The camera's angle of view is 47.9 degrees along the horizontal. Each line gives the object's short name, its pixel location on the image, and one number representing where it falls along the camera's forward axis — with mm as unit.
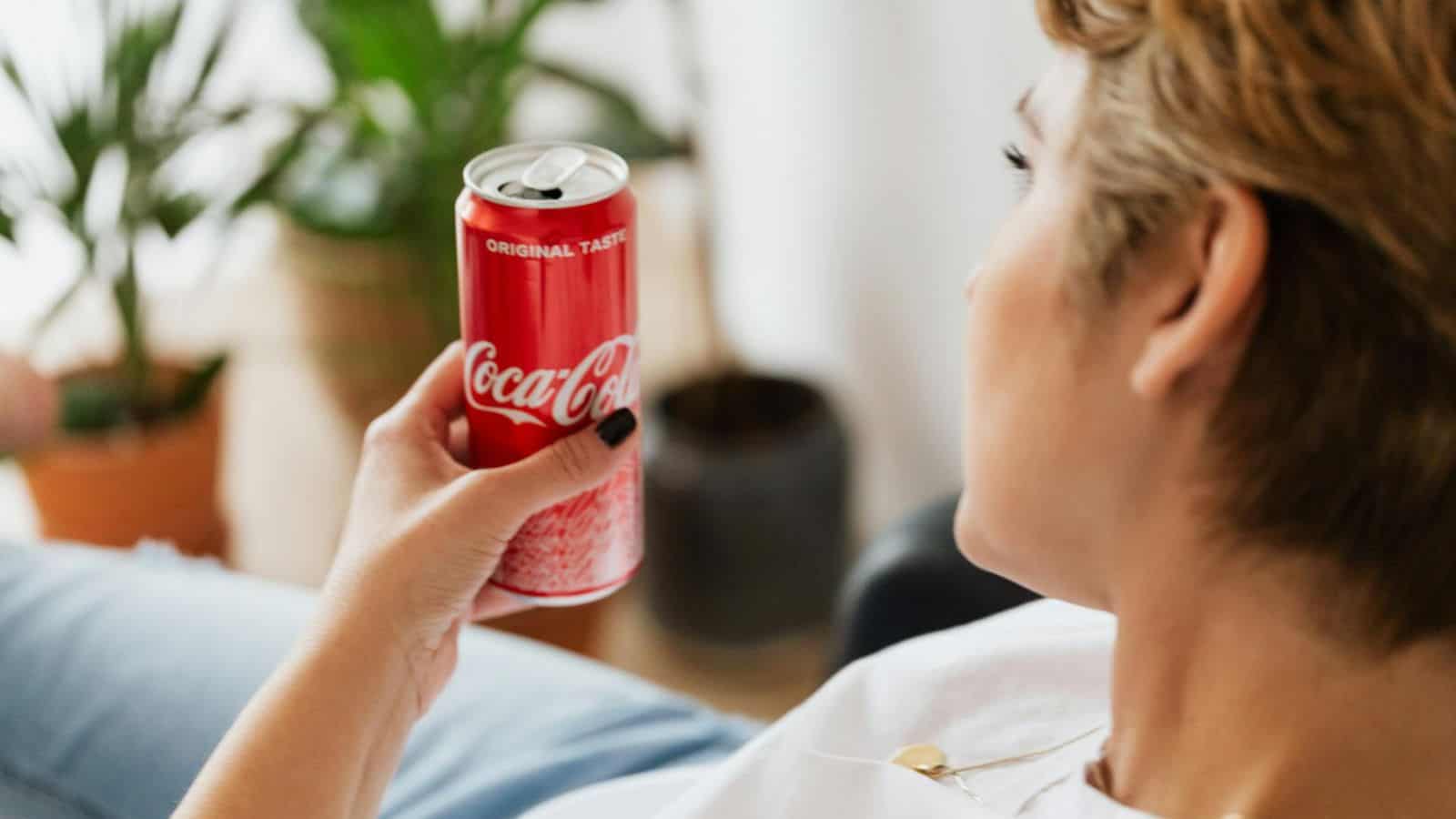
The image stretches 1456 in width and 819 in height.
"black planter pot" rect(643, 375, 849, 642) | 1990
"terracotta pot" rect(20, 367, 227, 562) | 1797
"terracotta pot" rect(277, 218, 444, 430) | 1941
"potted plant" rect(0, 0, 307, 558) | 1725
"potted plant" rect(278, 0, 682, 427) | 1877
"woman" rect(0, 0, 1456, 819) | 628
